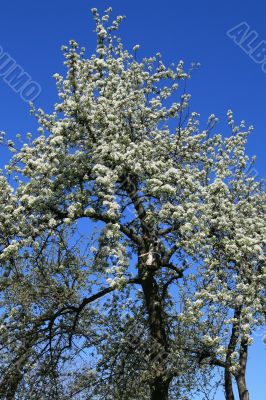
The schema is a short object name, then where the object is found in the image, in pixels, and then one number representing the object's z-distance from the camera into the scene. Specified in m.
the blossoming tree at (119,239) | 14.71
